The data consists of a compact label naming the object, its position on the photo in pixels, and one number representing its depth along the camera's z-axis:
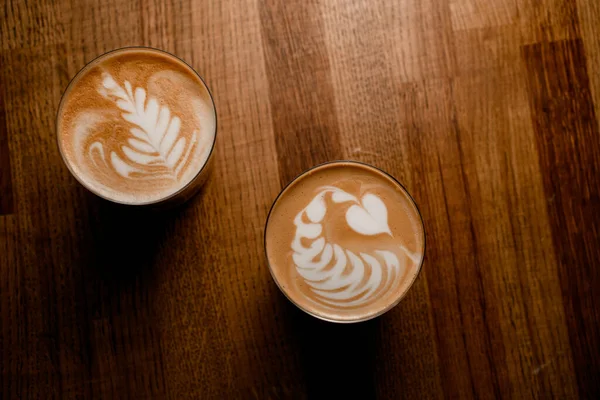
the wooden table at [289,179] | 0.61
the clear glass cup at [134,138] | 0.58
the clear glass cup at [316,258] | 0.57
